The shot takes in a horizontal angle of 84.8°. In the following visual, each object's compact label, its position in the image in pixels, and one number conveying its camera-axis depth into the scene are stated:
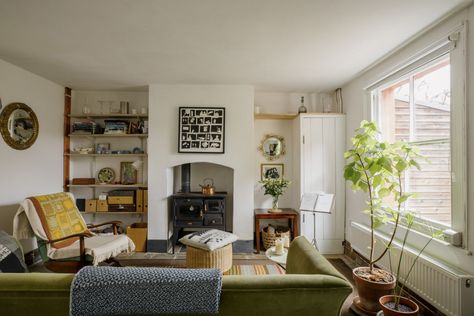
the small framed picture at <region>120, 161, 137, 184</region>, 4.25
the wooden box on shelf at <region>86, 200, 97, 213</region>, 4.02
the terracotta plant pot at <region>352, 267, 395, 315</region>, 2.17
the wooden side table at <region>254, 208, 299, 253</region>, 3.73
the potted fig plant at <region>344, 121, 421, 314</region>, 2.09
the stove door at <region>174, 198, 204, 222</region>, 3.79
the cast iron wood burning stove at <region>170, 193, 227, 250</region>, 3.79
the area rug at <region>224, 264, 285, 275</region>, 3.19
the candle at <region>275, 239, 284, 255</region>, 2.60
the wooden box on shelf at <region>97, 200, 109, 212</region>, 4.01
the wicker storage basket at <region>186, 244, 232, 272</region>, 2.94
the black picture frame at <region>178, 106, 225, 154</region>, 3.86
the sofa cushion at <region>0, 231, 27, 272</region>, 1.80
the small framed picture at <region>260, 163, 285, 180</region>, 4.29
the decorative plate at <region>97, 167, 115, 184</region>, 4.25
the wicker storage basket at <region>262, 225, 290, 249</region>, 3.78
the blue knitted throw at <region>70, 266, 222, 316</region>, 1.09
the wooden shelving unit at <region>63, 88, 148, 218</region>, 4.13
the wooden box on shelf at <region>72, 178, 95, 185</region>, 4.11
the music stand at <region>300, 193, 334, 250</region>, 3.19
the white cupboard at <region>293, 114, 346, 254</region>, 3.82
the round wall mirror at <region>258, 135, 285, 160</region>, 4.28
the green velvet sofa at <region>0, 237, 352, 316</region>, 1.12
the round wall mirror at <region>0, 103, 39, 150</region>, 3.09
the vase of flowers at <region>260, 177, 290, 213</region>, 3.81
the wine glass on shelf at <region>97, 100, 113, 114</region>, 4.24
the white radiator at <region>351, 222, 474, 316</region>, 1.79
